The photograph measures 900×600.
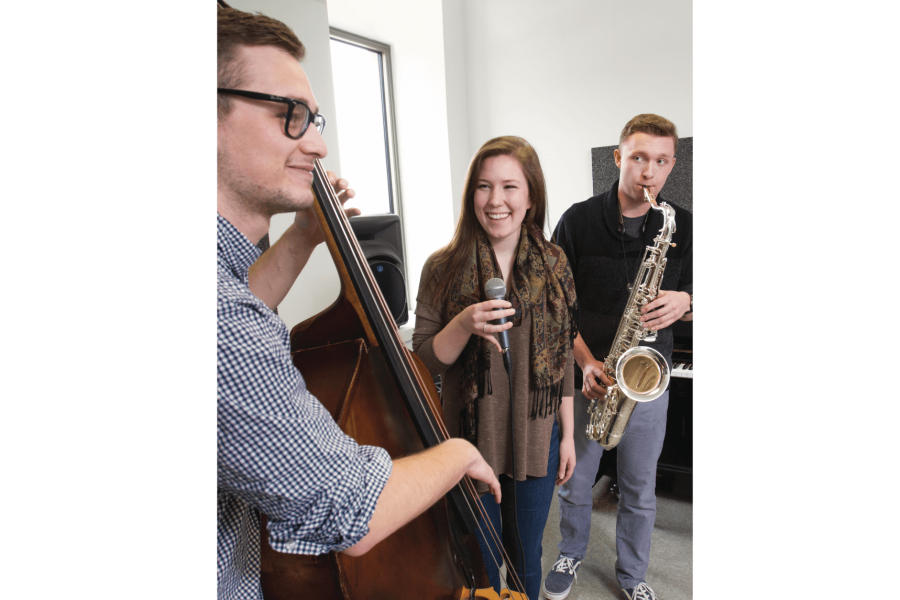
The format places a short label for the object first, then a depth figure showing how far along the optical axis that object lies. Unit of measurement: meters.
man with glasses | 0.46
